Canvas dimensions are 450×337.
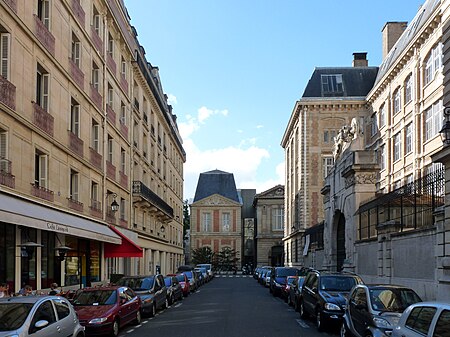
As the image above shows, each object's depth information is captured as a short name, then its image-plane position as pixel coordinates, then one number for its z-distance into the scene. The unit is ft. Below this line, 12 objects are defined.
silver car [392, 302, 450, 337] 26.68
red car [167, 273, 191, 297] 115.14
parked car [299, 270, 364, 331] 56.24
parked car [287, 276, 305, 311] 76.07
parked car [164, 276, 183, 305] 91.59
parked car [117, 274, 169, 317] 72.54
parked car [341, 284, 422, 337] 39.63
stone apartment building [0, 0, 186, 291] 62.34
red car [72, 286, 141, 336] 52.06
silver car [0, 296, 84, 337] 32.91
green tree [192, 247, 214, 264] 337.93
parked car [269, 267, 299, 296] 112.57
